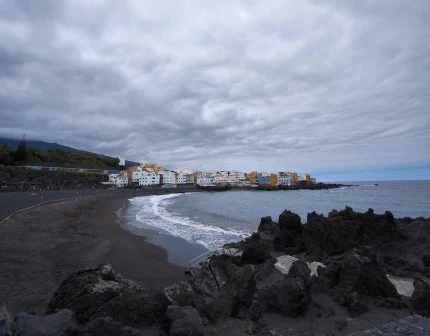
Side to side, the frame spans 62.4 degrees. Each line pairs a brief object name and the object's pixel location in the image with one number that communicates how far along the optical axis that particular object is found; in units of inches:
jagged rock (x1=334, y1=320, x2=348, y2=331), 246.4
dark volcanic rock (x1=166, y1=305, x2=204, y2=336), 196.1
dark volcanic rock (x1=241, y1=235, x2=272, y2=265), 410.3
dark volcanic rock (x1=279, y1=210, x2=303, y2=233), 631.8
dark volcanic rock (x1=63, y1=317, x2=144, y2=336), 181.3
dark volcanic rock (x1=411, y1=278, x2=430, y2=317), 273.6
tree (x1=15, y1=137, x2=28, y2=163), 3640.7
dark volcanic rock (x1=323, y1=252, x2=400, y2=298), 302.0
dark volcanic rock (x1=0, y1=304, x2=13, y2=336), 172.2
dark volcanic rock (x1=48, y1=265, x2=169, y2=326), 212.5
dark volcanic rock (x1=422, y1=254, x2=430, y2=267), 434.2
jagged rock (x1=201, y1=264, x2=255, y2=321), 246.4
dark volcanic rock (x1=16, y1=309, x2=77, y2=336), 178.9
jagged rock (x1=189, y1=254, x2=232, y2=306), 315.0
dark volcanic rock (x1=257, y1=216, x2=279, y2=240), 633.2
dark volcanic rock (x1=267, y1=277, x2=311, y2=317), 261.5
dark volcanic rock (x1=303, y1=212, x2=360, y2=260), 502.6
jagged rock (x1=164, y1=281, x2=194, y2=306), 243.2
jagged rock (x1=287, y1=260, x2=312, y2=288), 287.7
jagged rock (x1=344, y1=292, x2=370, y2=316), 270.2
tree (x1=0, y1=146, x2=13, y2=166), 3410.4
